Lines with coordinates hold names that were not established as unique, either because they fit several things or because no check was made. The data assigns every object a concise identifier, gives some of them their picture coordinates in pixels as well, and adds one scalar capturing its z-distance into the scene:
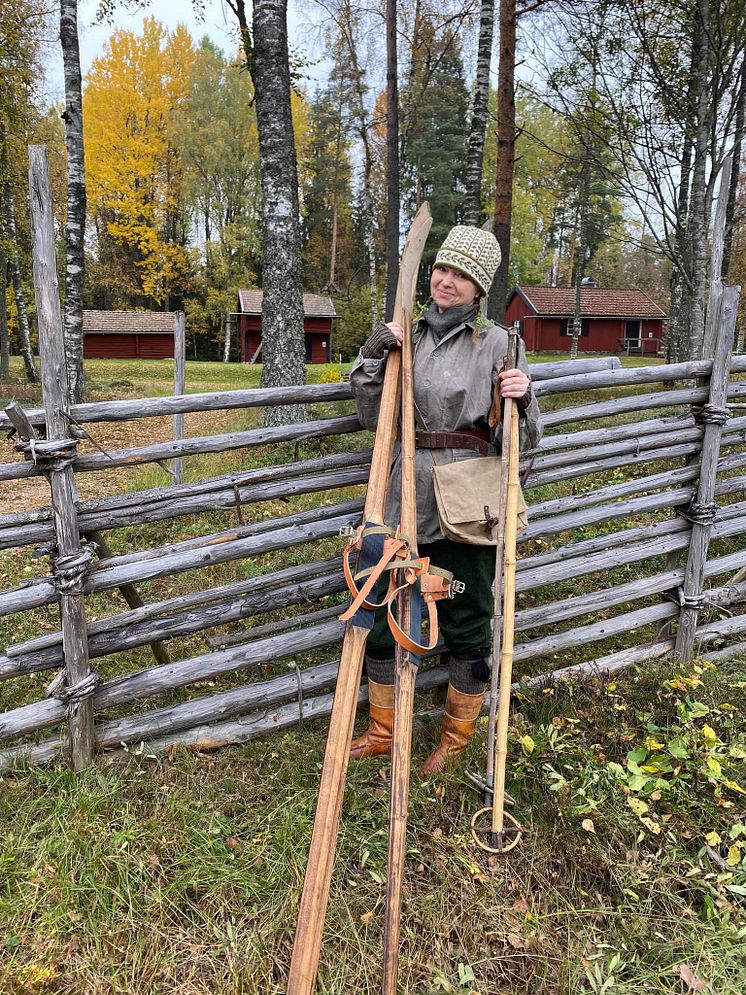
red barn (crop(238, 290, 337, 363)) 27.16
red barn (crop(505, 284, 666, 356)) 31.42
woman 2.35
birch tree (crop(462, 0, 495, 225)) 8.48
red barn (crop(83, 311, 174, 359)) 27.64
